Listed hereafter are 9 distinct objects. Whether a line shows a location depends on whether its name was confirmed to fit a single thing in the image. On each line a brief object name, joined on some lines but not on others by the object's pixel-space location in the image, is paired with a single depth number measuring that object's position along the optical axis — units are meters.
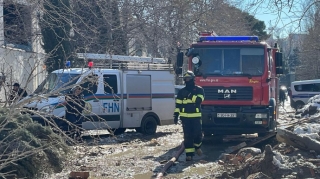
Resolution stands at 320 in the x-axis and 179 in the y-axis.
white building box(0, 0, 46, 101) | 11.02
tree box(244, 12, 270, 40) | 42.95
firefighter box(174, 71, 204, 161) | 11.48
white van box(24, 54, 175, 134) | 15.72
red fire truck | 13.22
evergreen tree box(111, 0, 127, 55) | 23.27
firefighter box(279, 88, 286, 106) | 36.68
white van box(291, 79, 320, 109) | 33.00
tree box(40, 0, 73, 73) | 21.87
